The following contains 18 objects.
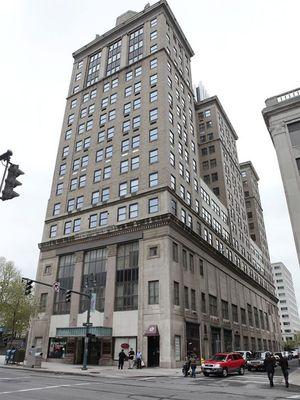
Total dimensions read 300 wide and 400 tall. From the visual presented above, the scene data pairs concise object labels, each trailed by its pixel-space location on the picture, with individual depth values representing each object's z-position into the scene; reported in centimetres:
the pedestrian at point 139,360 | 3456
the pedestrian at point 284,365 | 2072
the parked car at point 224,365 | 2762
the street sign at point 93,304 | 4253
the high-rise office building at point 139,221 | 4059
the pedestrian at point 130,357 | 3484
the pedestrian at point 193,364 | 2664
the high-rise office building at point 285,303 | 17388
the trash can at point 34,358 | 3297
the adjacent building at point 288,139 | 2573
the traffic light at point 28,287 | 2861
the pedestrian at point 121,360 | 3356
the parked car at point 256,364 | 3475
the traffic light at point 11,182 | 1053
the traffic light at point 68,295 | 3173
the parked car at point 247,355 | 3798
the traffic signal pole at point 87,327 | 2873
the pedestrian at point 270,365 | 2148
